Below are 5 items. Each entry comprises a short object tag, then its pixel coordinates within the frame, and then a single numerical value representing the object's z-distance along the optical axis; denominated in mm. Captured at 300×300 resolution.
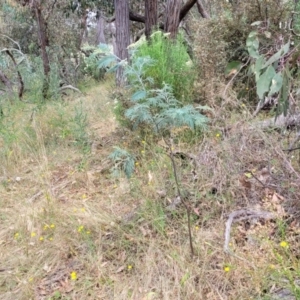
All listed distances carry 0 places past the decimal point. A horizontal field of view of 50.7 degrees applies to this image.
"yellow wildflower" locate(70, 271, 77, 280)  1688
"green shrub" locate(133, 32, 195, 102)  3020
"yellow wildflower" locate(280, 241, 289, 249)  1485
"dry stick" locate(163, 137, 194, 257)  1662
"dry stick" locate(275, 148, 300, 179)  1772
